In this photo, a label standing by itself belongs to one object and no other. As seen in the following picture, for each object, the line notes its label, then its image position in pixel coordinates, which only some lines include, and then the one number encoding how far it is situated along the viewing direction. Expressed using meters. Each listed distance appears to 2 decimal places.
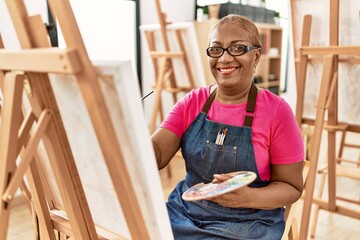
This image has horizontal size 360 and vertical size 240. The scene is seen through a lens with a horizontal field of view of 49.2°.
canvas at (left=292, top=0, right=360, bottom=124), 1.91
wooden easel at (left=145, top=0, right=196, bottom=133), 3.10
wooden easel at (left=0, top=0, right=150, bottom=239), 0.79
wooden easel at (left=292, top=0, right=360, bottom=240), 1.88
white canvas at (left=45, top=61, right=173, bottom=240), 0.80
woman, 1.27
